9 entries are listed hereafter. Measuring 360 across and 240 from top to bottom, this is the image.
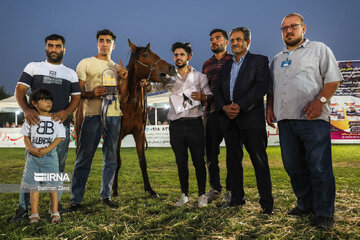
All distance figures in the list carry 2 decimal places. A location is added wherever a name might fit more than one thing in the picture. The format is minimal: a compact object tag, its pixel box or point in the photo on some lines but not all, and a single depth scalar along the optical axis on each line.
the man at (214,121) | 3.96
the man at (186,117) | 3.65
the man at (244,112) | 3.22
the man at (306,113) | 2.83
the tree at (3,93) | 44.51
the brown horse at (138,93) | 3.94
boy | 2.88
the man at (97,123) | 3.60
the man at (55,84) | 3.10
